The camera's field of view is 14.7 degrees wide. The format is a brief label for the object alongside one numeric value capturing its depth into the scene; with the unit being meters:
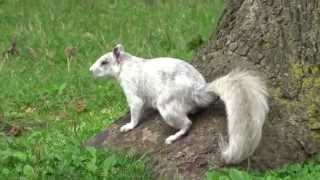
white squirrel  7.75
